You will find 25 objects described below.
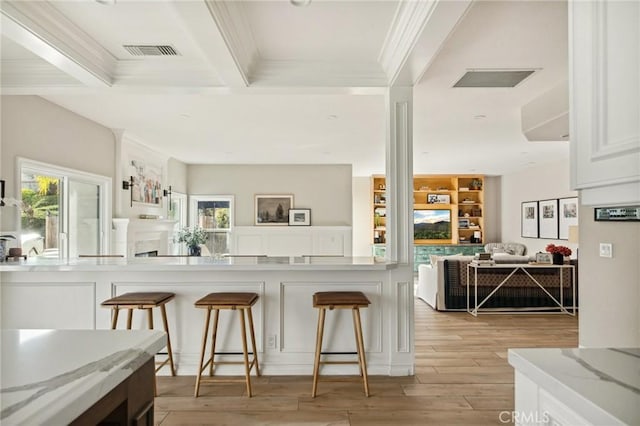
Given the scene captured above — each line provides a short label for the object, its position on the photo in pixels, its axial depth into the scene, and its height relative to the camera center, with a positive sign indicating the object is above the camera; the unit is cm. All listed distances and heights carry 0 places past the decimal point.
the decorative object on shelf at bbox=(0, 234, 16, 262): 328 -21
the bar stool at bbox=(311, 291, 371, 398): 282 -64
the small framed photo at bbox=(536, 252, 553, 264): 571 -58
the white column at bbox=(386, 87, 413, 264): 327 +37
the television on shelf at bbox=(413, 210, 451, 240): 1022 -16
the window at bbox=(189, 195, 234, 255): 846 +4
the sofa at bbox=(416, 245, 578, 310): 552 -98
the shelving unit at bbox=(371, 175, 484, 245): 1023 +27
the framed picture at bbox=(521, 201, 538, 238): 869 +0
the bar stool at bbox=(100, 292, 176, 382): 287 -63
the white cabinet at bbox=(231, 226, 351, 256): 830 -46
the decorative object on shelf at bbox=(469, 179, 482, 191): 1032 +91
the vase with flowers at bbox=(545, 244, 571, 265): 559 -50
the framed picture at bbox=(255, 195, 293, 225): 845 +24
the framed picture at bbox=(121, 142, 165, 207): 564 +73
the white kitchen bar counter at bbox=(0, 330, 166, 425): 76 -36
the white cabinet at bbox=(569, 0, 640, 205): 88 +29
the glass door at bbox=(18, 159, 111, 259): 384 +9
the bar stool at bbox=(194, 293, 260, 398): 285 -72
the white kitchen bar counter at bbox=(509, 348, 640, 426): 81 -39
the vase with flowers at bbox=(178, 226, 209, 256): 690 -36
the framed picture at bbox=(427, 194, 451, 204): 1034 +53
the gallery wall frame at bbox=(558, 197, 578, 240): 736 +8
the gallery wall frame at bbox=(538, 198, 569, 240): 795 +2
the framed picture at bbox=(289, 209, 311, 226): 839 +4
